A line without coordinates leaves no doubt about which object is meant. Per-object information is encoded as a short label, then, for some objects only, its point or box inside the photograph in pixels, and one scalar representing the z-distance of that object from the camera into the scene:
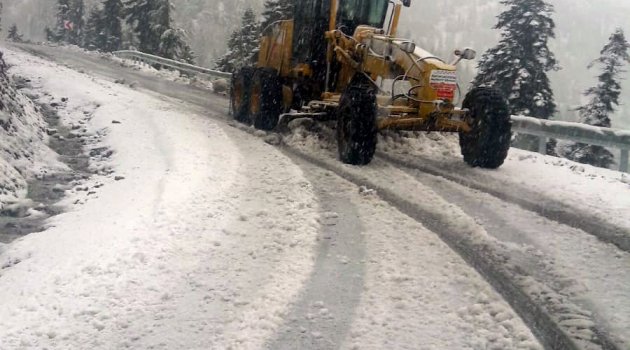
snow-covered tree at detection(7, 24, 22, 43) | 60.28
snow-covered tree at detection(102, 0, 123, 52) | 50.03
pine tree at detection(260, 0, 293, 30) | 25.64
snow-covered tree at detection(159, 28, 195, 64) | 40.16
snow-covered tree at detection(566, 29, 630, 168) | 22.91
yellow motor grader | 8.08
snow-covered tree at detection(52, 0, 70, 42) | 62.84
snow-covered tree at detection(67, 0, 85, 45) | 63.12
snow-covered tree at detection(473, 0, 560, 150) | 21.28
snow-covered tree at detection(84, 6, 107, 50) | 52.51
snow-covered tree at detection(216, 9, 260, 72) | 35.66
